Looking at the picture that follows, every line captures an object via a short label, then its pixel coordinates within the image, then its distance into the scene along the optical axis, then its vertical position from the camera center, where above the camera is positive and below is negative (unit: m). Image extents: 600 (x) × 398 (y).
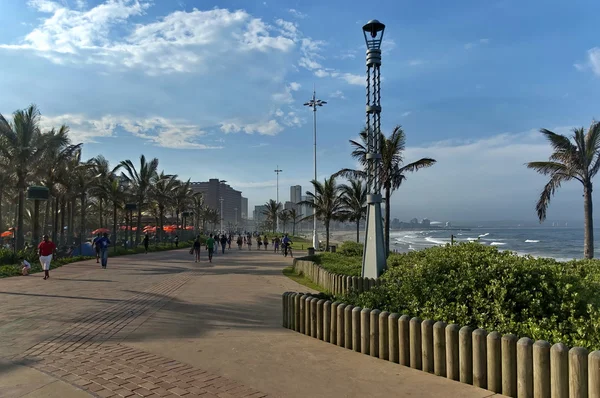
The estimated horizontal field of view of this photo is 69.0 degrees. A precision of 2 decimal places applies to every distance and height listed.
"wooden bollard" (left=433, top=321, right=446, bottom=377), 4.57 -1.40
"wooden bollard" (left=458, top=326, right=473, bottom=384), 4.34 -1.40
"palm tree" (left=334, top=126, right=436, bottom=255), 18.48 +2.29
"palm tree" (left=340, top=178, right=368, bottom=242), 31.64 +1.27
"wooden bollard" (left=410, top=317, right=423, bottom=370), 4.82 -1.42
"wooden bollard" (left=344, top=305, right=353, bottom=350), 5.68 -1.45
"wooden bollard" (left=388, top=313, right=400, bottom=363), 5.06 -1.42
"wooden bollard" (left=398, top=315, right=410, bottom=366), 4.93 -1.39
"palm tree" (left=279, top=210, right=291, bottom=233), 80.90 +0.29
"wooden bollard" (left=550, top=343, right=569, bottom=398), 3.59 -1.29
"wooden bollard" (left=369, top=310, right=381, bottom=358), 5.28 -1.43
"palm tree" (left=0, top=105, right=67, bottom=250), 21.77 +3.64
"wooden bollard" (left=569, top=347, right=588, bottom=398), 3.50 -1.27
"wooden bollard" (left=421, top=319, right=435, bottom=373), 4.69 -1.38
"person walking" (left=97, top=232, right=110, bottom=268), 17.97 -1.32
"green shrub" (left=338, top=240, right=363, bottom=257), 19.47 -1.53
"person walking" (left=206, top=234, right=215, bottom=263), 22.44 -1.47
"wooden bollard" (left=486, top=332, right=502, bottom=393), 4.11 -1.38
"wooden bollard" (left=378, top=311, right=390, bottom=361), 5.17 -1.44
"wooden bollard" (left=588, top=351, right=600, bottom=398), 3.38 -1.23
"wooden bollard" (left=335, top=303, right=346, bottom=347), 5.80 -1.44
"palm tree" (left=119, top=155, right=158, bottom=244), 37.17 +3.52
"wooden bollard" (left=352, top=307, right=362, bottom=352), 5.55 -1.43
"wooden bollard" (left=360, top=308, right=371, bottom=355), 5.41 -1.41
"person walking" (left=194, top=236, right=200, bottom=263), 22.72 -1.58
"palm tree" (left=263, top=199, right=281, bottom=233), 77.31 +1.48
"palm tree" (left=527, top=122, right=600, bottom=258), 15.30 +1.98
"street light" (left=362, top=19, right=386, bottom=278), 10.01 +1.09
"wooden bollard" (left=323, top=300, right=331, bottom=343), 6.05 -1.47
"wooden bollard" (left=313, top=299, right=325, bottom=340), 6.21 -1.49
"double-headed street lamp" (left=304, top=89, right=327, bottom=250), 33.41 +4.68
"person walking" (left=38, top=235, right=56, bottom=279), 13.87 -1.14
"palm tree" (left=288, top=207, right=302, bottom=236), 68.47 +0.41
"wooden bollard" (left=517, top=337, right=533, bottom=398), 3.84 -1.35
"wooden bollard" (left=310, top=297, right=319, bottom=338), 6.34 -1.47
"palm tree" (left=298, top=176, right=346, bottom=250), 33.41 +1.12
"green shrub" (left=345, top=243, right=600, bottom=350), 4.62 -1.03
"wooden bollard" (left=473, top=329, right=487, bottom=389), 4.23 -1.40
